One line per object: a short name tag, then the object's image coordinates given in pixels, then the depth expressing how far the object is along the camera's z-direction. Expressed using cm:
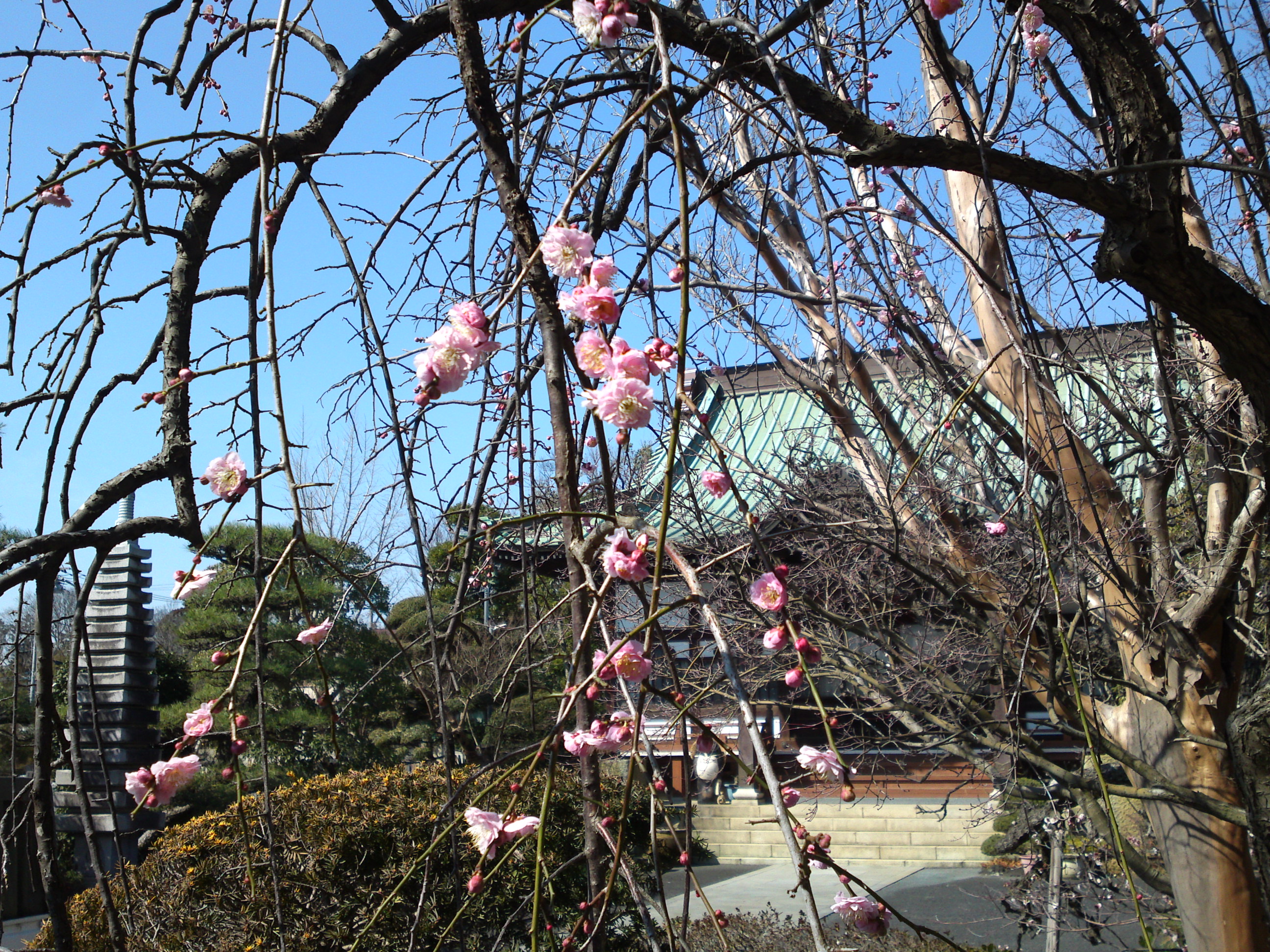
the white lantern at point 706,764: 818
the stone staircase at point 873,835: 874
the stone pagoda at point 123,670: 568
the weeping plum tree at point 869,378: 112
